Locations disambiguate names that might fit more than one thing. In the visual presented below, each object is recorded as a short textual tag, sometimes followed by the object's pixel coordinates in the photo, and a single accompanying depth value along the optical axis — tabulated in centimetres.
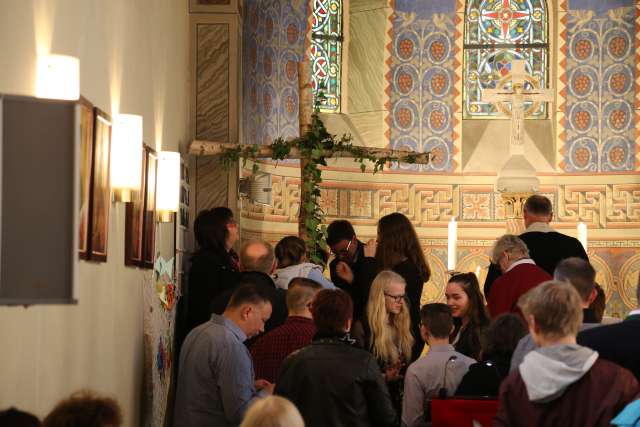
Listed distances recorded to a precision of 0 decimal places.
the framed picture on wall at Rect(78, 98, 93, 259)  634
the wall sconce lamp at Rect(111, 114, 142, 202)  741
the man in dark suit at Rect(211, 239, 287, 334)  873
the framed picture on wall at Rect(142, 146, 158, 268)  912
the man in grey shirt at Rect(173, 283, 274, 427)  727
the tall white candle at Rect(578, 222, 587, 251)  1770
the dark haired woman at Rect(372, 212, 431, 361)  1019
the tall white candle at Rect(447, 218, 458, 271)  1481
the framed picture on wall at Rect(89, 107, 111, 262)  676
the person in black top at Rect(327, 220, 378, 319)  1062
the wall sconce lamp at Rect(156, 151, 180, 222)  1013
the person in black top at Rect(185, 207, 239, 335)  1049
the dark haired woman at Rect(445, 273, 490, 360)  876
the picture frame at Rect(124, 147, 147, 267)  837
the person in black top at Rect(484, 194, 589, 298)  973
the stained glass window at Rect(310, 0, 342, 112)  1929
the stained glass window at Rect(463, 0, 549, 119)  2024
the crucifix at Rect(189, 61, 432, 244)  1299
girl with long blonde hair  883
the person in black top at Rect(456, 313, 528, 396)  671
